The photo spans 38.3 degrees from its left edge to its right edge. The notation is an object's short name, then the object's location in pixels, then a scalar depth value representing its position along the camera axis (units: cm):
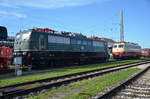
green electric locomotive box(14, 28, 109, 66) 2008
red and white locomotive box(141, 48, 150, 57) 6444
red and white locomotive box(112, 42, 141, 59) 4206
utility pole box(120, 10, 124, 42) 4498
